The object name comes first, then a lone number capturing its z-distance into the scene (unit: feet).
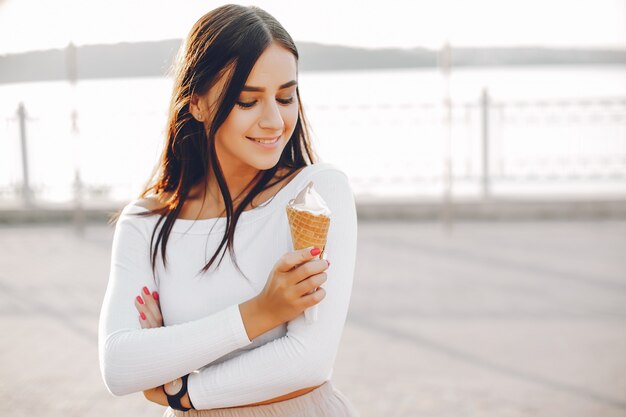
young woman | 4.59
